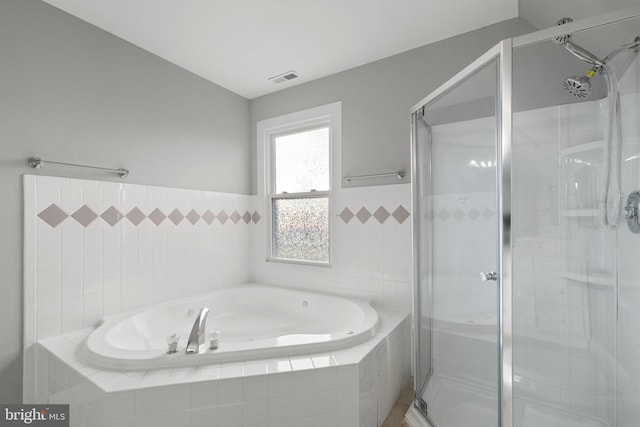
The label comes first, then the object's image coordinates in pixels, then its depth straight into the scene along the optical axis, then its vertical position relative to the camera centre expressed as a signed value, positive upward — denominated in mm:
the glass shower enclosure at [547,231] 1171 -87
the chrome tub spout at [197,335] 1422 -605
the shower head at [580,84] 1265 +582
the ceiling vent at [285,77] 2582 +1259
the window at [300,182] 2719 +325
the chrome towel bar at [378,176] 2262 +312
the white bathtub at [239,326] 1418 -736
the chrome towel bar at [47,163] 1648 +316
